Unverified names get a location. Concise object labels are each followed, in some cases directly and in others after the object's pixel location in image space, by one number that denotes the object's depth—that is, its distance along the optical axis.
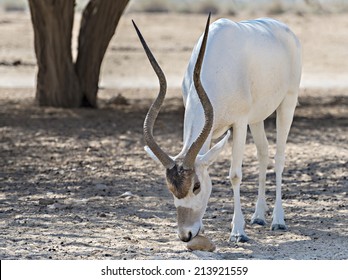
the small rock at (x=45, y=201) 20.56
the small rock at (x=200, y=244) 16.45
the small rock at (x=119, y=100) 34.12
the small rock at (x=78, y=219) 19.19
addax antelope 16.50
